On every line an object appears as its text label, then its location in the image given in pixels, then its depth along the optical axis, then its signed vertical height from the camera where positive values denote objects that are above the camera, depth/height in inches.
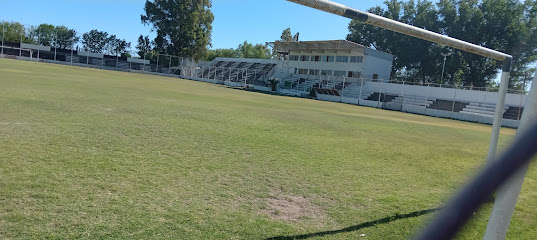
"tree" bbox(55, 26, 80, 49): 3105.3 +213.2
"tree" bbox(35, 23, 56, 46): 3320.6 +283.3
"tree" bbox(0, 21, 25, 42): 3230.8 +247.7
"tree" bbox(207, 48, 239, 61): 4323.3 +356.8
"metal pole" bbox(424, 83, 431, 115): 1439.1 +50.9
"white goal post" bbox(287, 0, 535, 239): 95.2 +32.8
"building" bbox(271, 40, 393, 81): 2027.6 +214.1
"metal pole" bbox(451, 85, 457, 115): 1228.2 +28.7
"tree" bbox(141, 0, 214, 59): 2701.8 +398.0
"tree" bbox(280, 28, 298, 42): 3941.9 +590.6
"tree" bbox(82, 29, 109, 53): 3322.6 +246.9
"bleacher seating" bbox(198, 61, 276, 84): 2573.8 +87.8
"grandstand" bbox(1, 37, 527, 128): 1284.4 +61.6
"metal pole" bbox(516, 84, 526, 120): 1045.3 +55.0
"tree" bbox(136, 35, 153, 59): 2947.3 +227.8
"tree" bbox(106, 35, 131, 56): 3222.4 +233.5
